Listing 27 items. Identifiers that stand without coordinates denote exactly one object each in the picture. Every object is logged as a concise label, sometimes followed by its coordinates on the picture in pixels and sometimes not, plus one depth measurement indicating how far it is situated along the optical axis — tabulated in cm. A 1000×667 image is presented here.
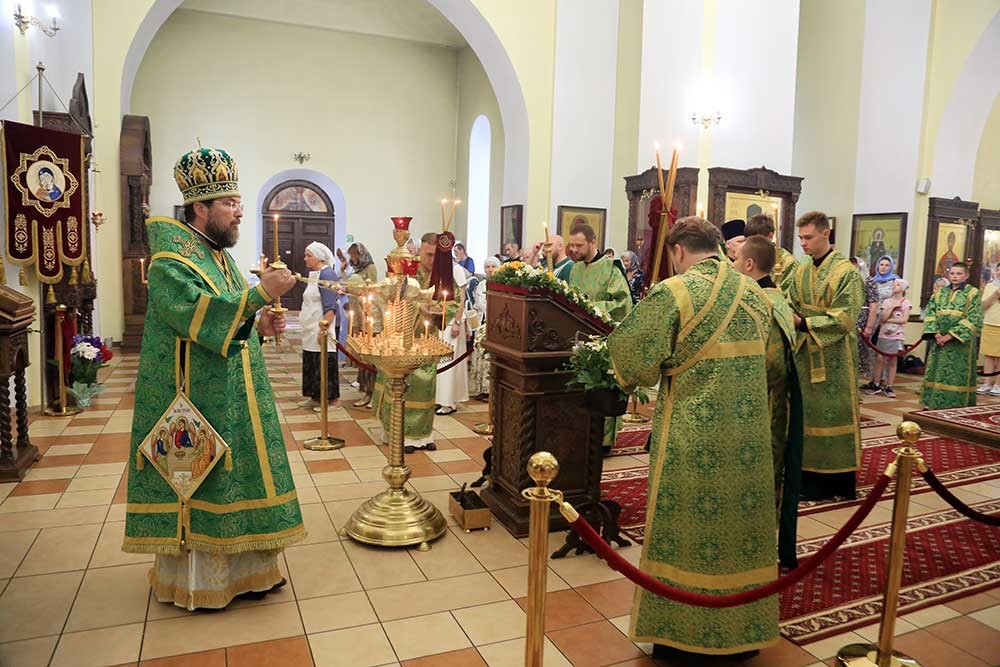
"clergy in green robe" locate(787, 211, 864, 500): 505
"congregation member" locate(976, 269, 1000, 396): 979
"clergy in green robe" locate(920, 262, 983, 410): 776
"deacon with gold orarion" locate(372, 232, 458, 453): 596
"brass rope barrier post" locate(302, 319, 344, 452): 614
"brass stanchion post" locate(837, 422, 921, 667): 283
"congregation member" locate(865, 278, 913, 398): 995
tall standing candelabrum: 400
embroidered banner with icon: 662
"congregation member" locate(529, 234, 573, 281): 607
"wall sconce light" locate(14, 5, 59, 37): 692
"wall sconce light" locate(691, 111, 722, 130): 1102
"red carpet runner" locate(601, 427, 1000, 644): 348
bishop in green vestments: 311
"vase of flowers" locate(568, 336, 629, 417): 387
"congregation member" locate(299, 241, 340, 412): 760
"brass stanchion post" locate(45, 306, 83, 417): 701
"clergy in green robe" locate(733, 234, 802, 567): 346
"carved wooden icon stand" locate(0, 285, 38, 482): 506
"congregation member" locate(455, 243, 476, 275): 1052
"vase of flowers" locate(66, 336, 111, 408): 734
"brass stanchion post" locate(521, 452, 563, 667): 217
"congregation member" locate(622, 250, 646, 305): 1029
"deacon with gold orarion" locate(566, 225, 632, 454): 573
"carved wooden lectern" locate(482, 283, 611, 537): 436
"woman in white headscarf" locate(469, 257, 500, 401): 859
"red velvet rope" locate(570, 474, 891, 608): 227
